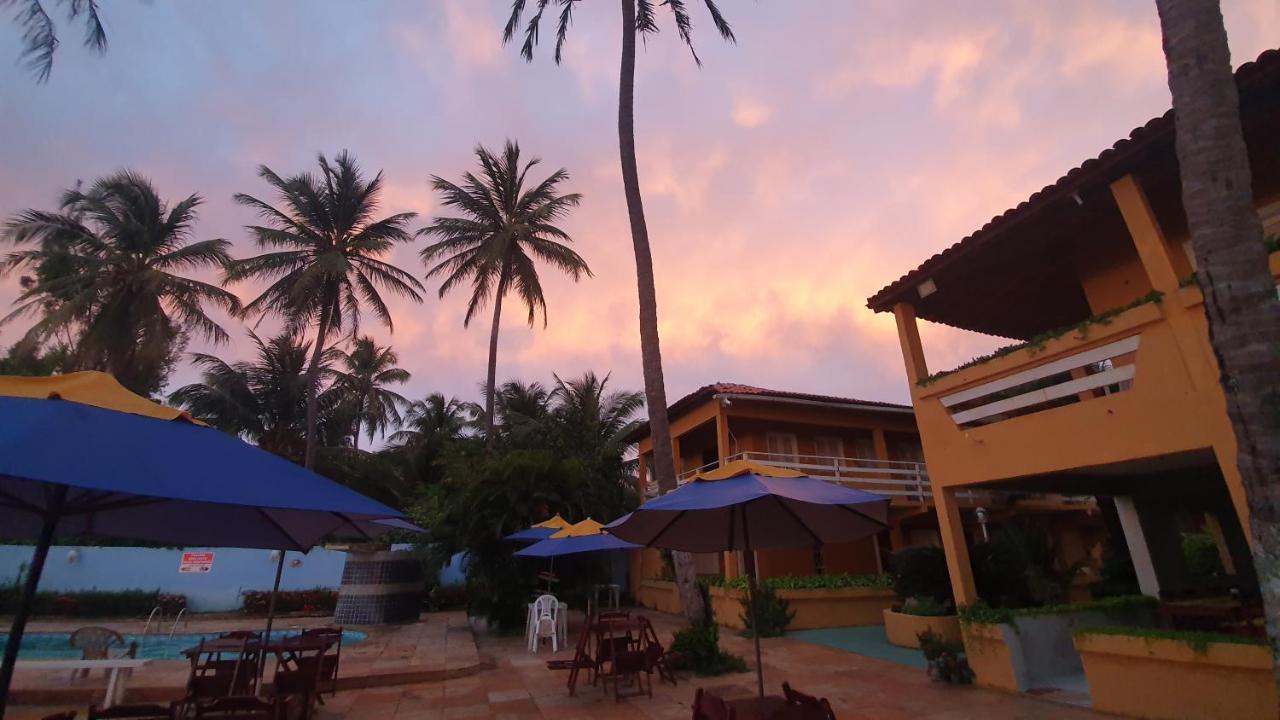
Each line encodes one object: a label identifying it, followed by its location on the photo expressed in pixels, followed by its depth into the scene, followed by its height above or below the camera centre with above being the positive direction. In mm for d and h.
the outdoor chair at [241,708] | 4391 -929
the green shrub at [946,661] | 7855 -1341
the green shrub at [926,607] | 10547 -834
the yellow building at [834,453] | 15984 +3394
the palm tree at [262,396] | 26531 +8349
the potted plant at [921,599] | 10430 -725
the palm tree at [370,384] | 29656 +9625
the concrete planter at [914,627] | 10328 -1171
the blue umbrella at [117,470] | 2393 +524
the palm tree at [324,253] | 20406 +11548
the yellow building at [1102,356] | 6297 +2451
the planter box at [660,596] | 17452 -872
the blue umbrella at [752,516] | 4731 +458
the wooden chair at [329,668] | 7562 -1125
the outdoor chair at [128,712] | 3666 -787
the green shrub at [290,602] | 18828 -704
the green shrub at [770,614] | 12461 -1045
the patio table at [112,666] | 6781 -916
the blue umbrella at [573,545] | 10242 +436
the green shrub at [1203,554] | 16458 -103
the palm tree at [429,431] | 27594 +6929
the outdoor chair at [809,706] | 3953 -954
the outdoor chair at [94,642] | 7844 -723
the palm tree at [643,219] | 10070 +6756
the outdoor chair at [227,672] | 5594 -946
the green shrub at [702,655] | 8844 -1299
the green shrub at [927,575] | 11227 -280
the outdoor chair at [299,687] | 5637 -1023
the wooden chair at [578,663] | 7832 -1215
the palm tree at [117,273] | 18672 +10015
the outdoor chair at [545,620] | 11359 -917
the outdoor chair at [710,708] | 3947 -948
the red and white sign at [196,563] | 18828 +635
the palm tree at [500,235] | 21516 +12216
